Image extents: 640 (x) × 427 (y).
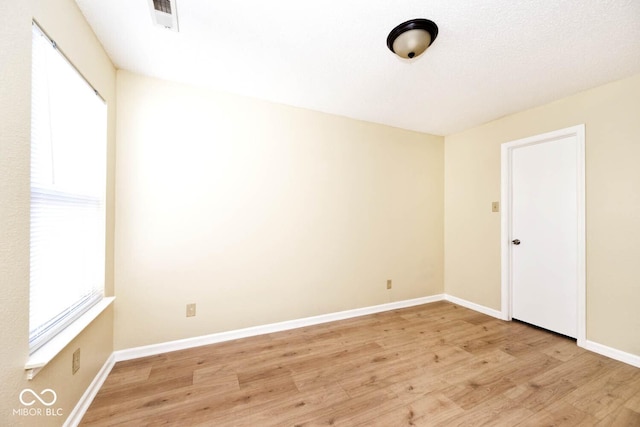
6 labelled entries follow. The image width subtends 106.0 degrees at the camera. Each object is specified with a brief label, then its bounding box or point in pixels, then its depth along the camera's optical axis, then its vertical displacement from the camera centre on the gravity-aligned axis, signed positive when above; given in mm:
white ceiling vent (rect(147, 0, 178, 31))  1458 +1275
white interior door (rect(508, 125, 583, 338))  2572 -176
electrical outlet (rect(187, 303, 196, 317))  2354 -937
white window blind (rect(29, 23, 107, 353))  1227 +125
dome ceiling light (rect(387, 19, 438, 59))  1577 +1220
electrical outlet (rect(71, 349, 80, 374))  1454 -912
